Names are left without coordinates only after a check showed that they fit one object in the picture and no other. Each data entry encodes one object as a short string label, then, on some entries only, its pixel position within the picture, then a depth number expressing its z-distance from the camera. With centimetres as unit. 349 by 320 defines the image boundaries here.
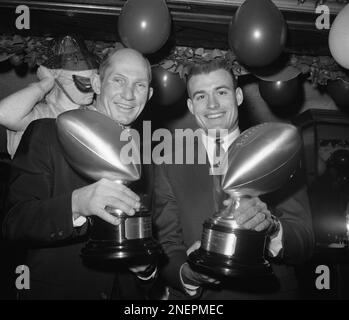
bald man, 119
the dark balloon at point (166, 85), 297
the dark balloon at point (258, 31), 235
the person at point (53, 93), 191
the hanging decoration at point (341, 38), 246
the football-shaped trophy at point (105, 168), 121
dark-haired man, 146
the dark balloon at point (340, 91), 318
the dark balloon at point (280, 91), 312
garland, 299
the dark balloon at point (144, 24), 237
